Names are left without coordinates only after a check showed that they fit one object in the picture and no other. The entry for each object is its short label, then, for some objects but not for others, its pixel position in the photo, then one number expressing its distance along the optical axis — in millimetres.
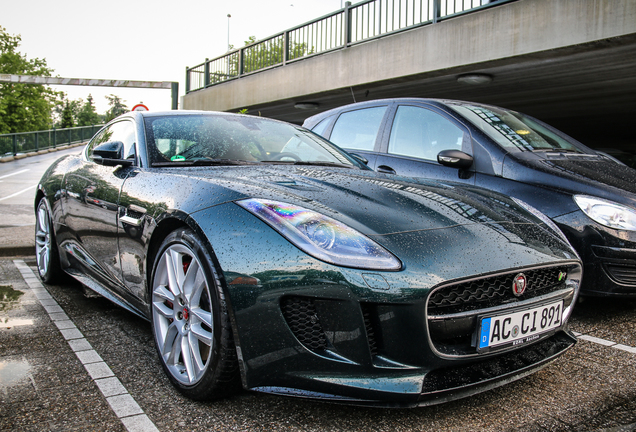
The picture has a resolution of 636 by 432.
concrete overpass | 8523
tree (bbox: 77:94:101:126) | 118625
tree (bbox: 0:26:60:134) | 46281
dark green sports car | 1727
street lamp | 39438
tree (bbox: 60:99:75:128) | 85438
